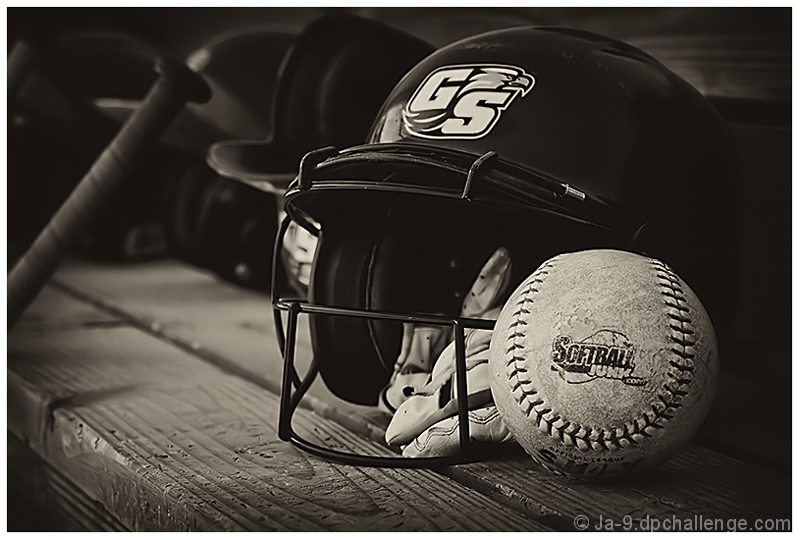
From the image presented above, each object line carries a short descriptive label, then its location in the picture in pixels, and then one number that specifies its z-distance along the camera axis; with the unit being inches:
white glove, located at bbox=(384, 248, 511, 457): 57.8
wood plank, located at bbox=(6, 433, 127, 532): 60.3
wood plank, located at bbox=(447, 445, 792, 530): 55.8
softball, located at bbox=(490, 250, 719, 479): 55.1
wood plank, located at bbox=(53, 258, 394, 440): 63.4
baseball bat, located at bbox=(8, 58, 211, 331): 68.4
